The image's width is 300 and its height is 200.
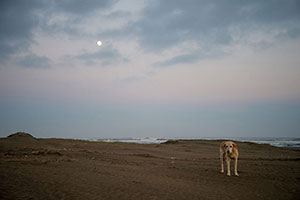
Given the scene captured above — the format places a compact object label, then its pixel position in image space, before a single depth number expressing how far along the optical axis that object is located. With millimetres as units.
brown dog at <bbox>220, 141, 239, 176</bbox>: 9320
